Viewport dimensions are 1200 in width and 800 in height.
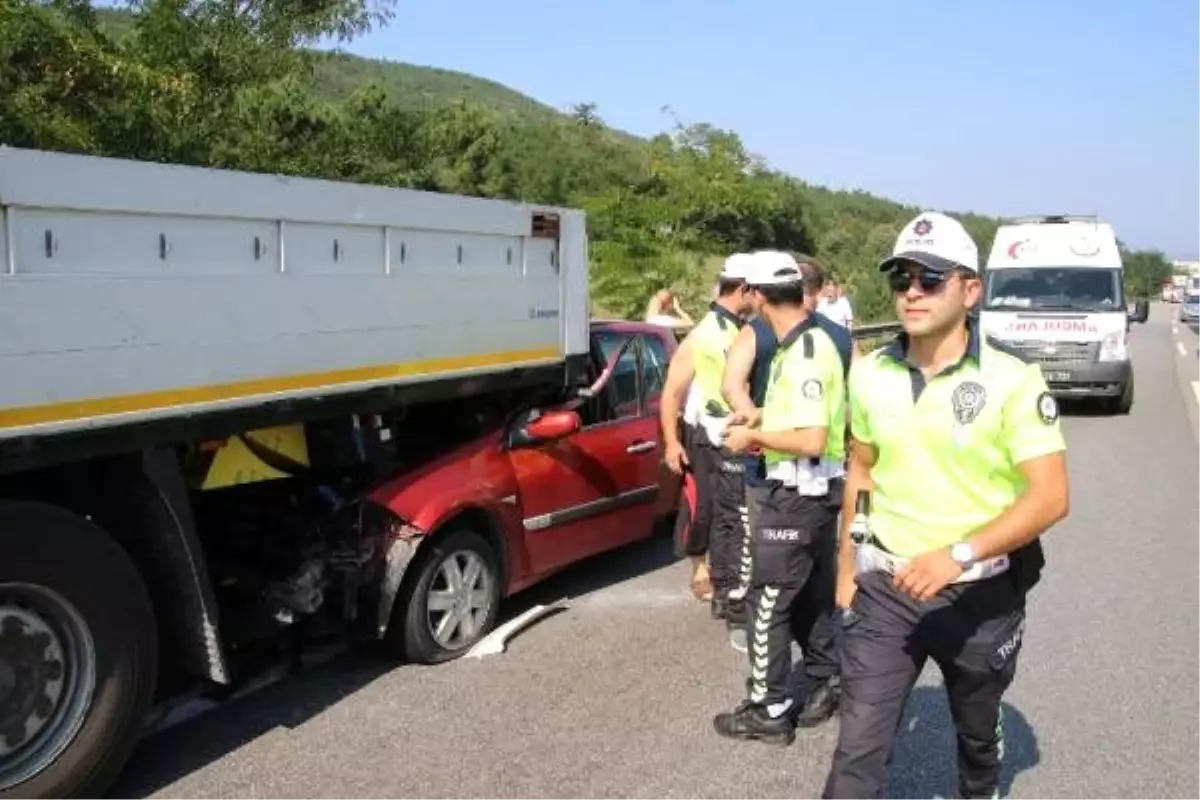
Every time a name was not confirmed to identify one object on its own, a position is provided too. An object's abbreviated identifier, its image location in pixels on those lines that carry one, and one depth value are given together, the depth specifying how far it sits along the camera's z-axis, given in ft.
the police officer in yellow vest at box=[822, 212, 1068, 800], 9.27
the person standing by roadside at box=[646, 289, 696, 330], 42.95
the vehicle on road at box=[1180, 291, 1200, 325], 134.41
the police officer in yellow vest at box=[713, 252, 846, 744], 13.55
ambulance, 48.24
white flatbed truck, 10.98
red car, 16.40
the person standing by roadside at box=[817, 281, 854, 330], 43.71
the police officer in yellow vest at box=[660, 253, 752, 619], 17.97
